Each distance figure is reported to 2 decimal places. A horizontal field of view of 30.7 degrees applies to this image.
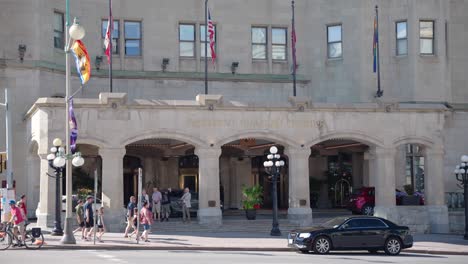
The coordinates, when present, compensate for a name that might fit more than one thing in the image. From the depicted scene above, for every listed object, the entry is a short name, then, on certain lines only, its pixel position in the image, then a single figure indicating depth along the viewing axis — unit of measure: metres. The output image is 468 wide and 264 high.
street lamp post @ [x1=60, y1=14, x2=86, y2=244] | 31.28
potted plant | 40.59
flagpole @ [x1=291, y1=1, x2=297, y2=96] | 44.88
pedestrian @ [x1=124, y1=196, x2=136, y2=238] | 34.72
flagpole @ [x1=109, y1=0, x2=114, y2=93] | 40.58
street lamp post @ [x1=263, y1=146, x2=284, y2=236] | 37.34
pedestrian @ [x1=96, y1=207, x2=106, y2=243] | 33.31
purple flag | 33.19
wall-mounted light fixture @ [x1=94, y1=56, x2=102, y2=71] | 47.91
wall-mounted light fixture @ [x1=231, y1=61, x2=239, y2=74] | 50.41
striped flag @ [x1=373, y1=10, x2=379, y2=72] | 45.49
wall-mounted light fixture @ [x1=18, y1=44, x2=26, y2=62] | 44.50
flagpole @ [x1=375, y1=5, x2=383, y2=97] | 46.78
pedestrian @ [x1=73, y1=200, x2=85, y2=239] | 34.00
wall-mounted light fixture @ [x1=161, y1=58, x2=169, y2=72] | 49.34
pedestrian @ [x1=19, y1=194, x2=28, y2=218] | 33.24
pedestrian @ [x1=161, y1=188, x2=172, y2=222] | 40.53
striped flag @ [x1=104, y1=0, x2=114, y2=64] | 40.53
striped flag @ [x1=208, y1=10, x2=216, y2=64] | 42.56
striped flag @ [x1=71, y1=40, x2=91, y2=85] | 32.06
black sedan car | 31.03
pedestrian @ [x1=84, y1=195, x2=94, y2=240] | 33.44
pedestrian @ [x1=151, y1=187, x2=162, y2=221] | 39.50
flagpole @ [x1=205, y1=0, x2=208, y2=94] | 43.12
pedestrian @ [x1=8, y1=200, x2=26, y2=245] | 30.22
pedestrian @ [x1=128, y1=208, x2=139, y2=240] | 34.47
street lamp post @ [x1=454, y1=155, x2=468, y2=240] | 40.03
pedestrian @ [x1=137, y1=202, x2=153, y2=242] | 33.16
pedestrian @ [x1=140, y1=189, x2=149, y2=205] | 35.65
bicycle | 29.80
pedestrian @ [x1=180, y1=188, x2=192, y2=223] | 39.59
